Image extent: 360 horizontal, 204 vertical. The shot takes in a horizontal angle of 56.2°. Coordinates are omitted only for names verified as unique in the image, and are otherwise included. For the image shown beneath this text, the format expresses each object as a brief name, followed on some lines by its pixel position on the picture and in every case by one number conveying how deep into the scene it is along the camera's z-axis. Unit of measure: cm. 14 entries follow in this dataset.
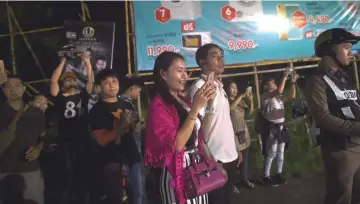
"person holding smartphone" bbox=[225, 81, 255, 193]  414
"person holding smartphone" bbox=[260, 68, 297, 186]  479
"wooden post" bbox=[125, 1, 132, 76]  538
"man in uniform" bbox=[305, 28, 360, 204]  243
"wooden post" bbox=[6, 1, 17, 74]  549
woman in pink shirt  187
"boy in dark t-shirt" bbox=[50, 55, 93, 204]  350
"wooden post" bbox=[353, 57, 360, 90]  606
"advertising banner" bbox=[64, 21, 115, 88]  523
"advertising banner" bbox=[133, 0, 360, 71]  547
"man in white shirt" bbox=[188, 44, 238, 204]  247
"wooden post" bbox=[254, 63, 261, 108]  587
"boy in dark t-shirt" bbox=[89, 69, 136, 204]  285
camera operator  516
